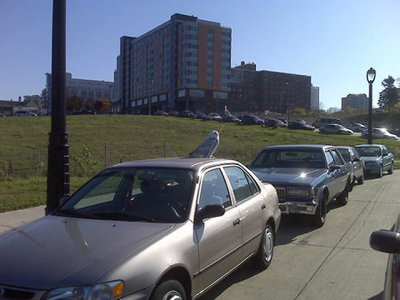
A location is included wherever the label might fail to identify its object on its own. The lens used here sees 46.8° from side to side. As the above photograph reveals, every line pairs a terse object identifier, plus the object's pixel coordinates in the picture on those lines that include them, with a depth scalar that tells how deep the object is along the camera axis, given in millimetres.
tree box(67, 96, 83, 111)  129950
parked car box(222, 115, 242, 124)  72412
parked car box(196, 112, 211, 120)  75375
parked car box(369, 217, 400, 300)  2888
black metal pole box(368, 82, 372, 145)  24328
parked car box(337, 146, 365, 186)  13297
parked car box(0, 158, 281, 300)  3227
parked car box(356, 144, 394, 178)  19328
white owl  10926
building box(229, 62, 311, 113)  160625
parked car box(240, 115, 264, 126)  69406
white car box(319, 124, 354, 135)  62719
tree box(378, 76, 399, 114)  131250
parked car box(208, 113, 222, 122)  73750
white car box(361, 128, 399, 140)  60375
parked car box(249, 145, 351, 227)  8484
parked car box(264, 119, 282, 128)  67100
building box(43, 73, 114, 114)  168238
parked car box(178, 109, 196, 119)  77712
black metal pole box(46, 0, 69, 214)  6727
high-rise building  133875
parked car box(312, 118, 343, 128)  76662
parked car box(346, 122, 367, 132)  77212
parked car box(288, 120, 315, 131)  67562
